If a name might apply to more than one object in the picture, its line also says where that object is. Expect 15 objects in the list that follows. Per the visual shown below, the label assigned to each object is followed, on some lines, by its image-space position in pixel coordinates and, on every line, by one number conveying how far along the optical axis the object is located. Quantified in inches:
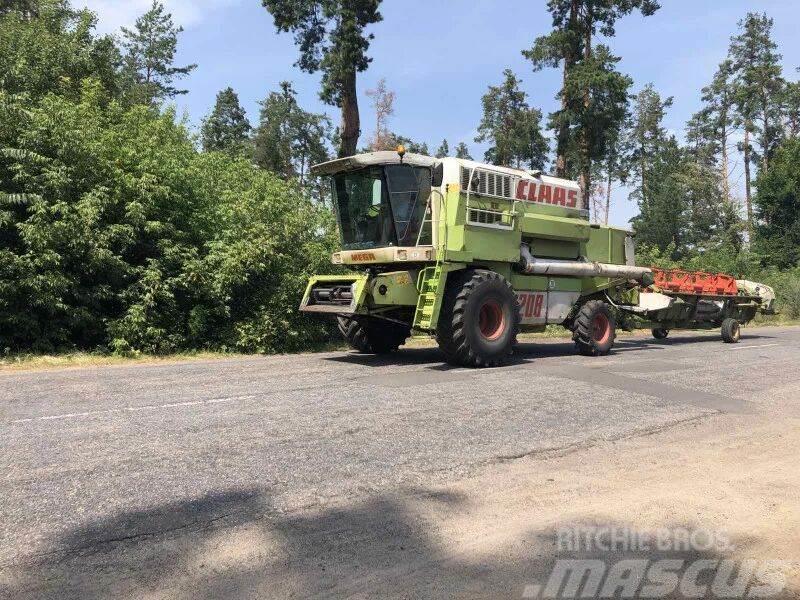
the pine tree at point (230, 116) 2128.4
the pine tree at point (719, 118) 2096.5
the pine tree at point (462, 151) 2669.3
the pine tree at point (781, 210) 1735.7
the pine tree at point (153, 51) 1446.9
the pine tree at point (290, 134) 2071.6
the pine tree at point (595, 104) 1027.9
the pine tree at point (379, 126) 1824.6
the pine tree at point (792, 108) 1995.6
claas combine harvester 415.8
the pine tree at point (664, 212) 2096.5
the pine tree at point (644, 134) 2429.9
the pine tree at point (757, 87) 1989.4
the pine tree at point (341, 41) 826.8
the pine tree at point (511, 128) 2108.8
